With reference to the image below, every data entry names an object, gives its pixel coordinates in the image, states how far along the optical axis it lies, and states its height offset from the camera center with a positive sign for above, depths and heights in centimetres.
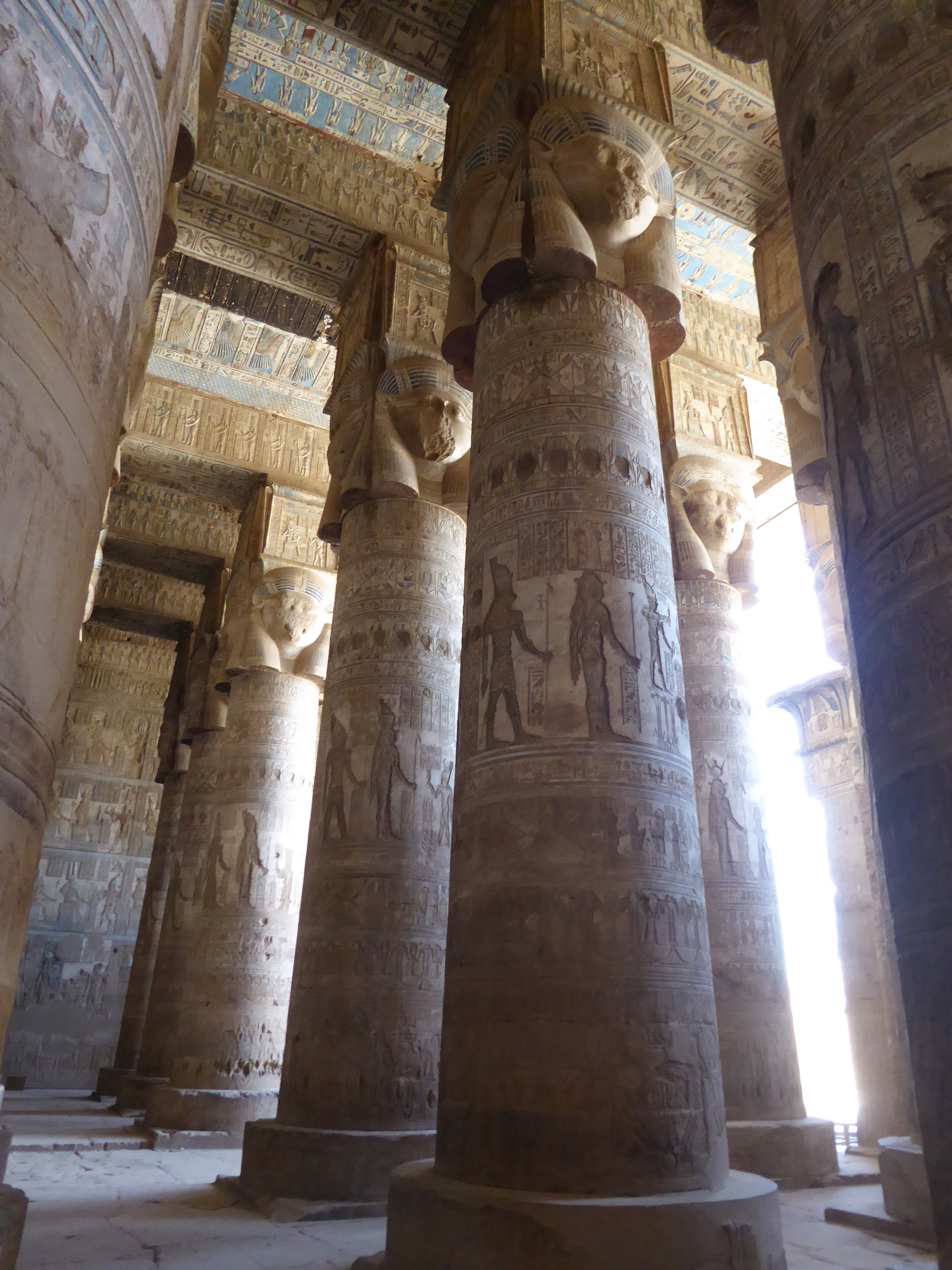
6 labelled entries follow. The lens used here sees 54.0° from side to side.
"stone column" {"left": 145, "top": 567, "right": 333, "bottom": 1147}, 802 +153
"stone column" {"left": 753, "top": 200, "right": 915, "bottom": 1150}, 591 +311
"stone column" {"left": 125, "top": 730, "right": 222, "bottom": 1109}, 1021 +133
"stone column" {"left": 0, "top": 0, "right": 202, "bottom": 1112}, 172 +132
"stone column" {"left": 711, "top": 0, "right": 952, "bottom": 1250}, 200 +161
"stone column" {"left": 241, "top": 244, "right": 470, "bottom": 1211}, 510 +154
